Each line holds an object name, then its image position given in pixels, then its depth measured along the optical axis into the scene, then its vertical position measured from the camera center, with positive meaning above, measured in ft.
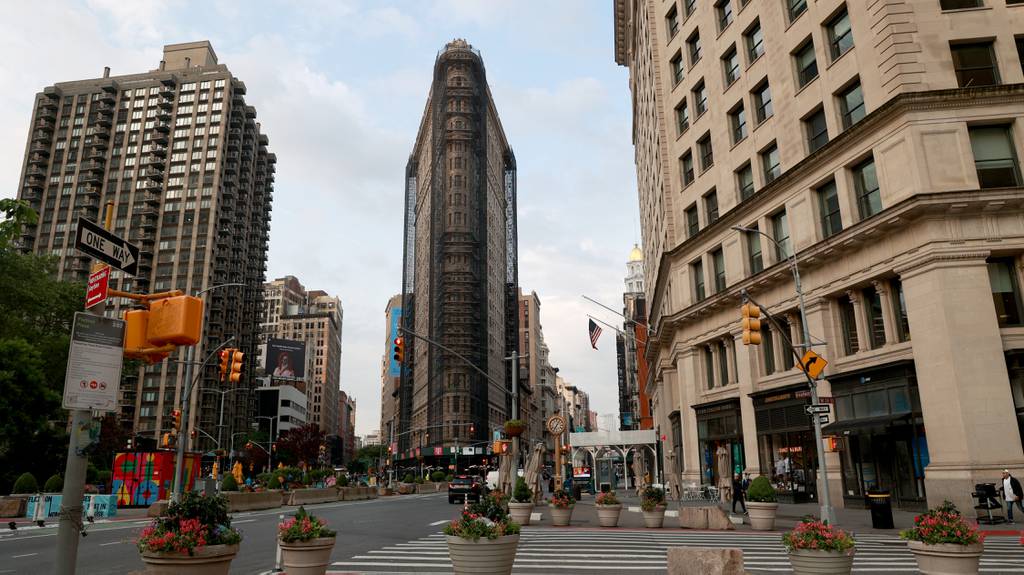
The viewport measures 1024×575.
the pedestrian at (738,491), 93.98 -4.43
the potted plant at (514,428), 96.07 +4.67
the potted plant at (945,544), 33.71 -4.35
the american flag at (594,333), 161.17 +28.84
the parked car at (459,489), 148.15 -5.29
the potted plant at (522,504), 85.15 -5.06
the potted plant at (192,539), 26.27 -2.64
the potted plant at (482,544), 33.30 -3.81
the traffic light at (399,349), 80.69 +13.25
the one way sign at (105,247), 21.24 +6.89
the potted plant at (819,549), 32.24 -4.27
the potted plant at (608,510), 78.95 -5.51
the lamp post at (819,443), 63.36 +1.20
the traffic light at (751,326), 66.90 +12.30
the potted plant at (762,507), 72.13 -5.05
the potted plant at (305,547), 34.71 -3.88
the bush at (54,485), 112.68 -2.03
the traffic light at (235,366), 78.48 +11.28
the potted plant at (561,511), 82.99 -5.78
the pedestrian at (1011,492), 70.03 -4.02
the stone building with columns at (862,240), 80.18 +28.55
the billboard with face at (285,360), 450.71 +67.83
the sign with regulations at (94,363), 19.85 +3.08
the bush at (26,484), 113.09 -1.82
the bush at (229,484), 137.12 -3.00
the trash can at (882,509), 69.82 -5.37
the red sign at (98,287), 21.39 +5.53
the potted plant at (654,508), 78.07 -5.32
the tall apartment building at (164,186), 396.57 +168.36
